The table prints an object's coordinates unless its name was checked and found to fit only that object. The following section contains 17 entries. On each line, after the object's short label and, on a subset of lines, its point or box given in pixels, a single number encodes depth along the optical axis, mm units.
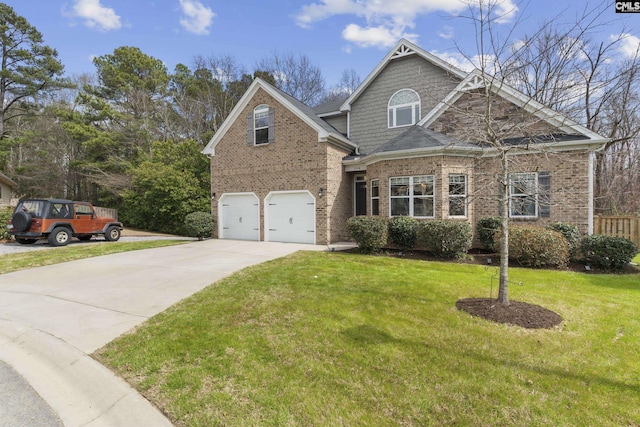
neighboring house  21933
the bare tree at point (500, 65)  4586
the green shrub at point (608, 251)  7895
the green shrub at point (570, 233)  9078
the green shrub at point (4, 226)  13734
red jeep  12062
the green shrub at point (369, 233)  10047
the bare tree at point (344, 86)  30109
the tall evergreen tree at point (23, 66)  23812
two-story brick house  10188
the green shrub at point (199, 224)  14414
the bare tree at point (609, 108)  16328
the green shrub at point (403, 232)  10297
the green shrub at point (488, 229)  10031
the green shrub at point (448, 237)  9219
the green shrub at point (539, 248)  8188
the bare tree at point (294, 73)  29766
